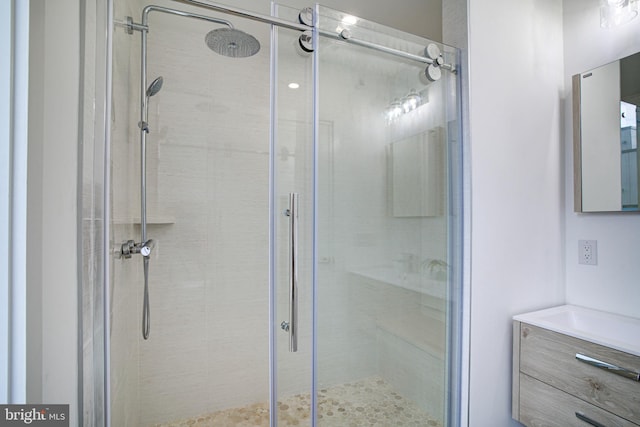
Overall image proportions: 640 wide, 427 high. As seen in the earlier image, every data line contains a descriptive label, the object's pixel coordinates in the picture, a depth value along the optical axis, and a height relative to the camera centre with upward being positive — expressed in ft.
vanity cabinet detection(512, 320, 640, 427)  3.35 -2.11
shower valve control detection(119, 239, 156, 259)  4.24 -0.51
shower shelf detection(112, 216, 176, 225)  5.13 -0.10
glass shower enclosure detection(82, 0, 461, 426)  3.70 -0.09
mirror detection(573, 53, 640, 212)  4.27 +1.17
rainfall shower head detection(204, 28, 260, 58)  5.12 +3.10
